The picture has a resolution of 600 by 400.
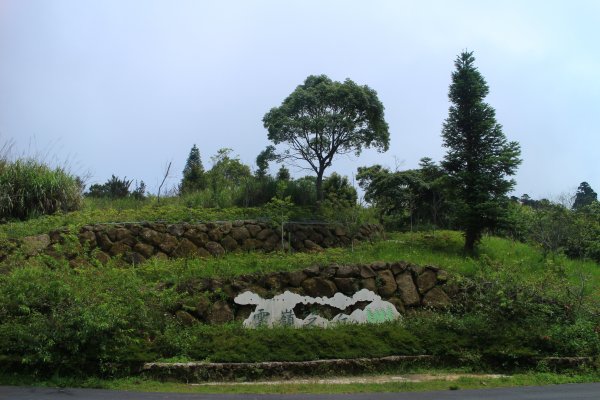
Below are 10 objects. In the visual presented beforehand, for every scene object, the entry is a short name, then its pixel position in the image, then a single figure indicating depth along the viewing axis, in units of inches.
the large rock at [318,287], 450.3
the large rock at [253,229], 556.1
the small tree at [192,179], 844.2
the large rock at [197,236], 529.0
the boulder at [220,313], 416.8
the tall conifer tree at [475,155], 567.5
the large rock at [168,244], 514.9
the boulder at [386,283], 466.0
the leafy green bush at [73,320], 301.7
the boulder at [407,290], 465.4
